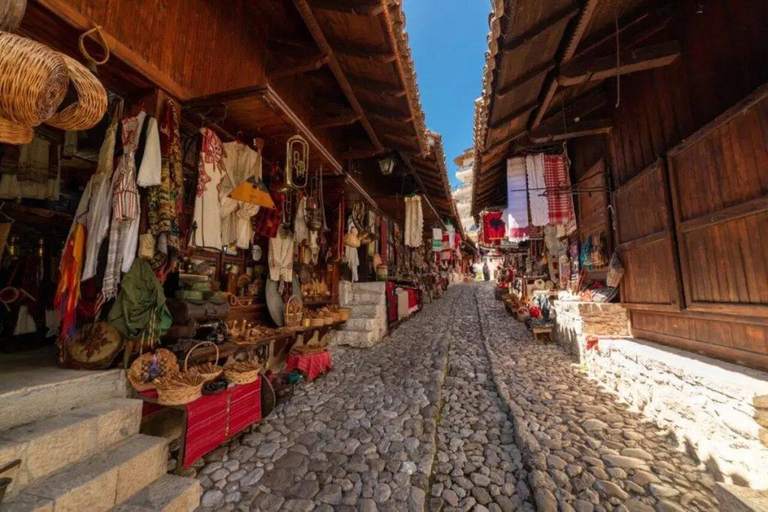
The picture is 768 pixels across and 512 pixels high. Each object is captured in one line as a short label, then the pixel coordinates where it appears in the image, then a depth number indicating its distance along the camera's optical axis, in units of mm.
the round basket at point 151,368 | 2887
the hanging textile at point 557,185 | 8023
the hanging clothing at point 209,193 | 3984
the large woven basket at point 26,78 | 1659
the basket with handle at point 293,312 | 5719
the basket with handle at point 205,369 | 3223
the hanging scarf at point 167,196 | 3242
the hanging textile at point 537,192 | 8062
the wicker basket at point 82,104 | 2076
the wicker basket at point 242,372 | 3463
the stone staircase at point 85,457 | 1875
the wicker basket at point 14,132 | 1881
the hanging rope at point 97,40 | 2446
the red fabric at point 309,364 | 5367
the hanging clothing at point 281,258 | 5789
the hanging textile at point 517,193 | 8289
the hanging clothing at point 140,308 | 2904
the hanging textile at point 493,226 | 12711
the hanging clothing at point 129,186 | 2939
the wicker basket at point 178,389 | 2758
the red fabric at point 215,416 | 2758
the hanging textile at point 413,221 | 10102
